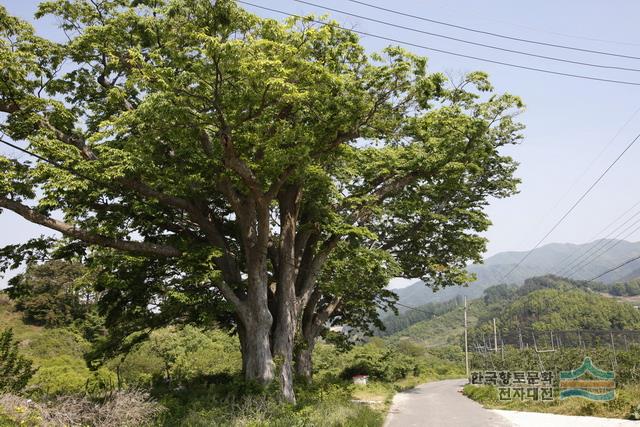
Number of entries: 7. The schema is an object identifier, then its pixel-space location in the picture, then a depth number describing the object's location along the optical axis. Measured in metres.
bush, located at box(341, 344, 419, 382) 41.80
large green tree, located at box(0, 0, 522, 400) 12.36
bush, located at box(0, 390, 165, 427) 9.23
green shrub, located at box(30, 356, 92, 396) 23.09
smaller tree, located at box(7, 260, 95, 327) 44.03
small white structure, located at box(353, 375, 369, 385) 34.46
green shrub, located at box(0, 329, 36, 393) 13.80
